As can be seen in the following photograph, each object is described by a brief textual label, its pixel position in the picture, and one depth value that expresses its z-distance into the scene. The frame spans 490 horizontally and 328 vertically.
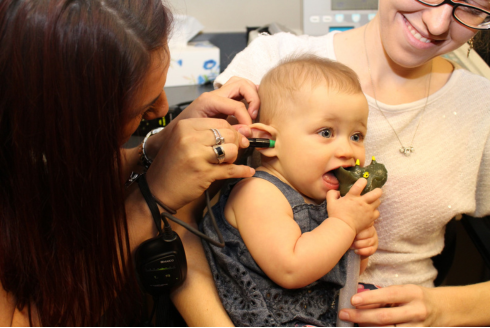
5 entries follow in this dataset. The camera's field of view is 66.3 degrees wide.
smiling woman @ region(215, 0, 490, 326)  0.99
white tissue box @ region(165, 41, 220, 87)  1.93
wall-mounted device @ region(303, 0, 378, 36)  1.79
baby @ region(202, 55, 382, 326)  0.87
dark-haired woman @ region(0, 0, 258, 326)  0.69
